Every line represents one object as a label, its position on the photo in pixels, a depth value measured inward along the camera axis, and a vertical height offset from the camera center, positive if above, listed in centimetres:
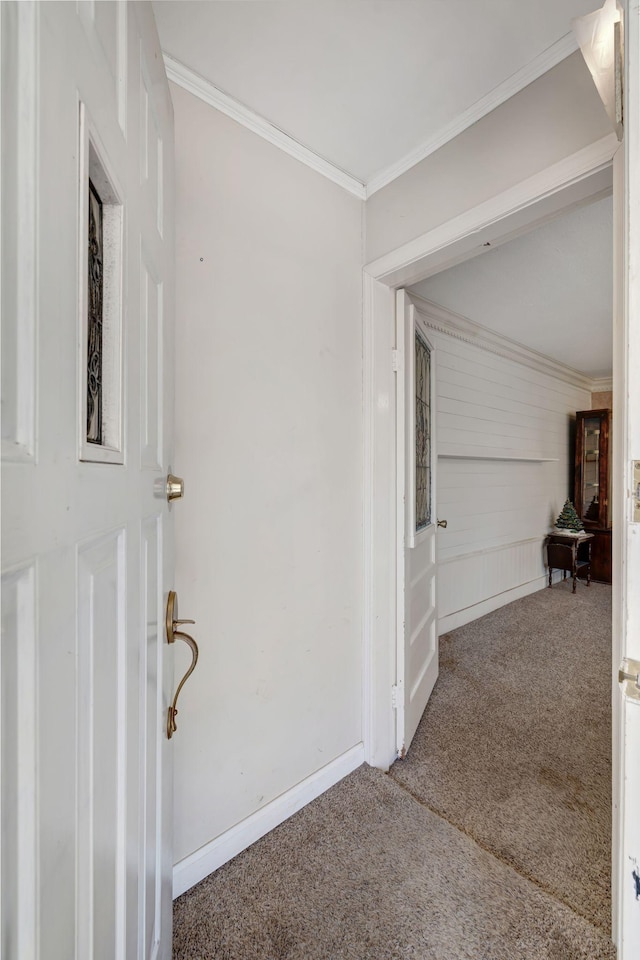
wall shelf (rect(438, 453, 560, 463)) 329 +19
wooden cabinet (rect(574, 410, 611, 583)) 497 -2
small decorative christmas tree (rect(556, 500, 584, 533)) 491 -50
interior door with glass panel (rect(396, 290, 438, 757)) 189 -23
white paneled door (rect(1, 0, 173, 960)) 30 +0
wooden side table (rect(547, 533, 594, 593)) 465 -85
